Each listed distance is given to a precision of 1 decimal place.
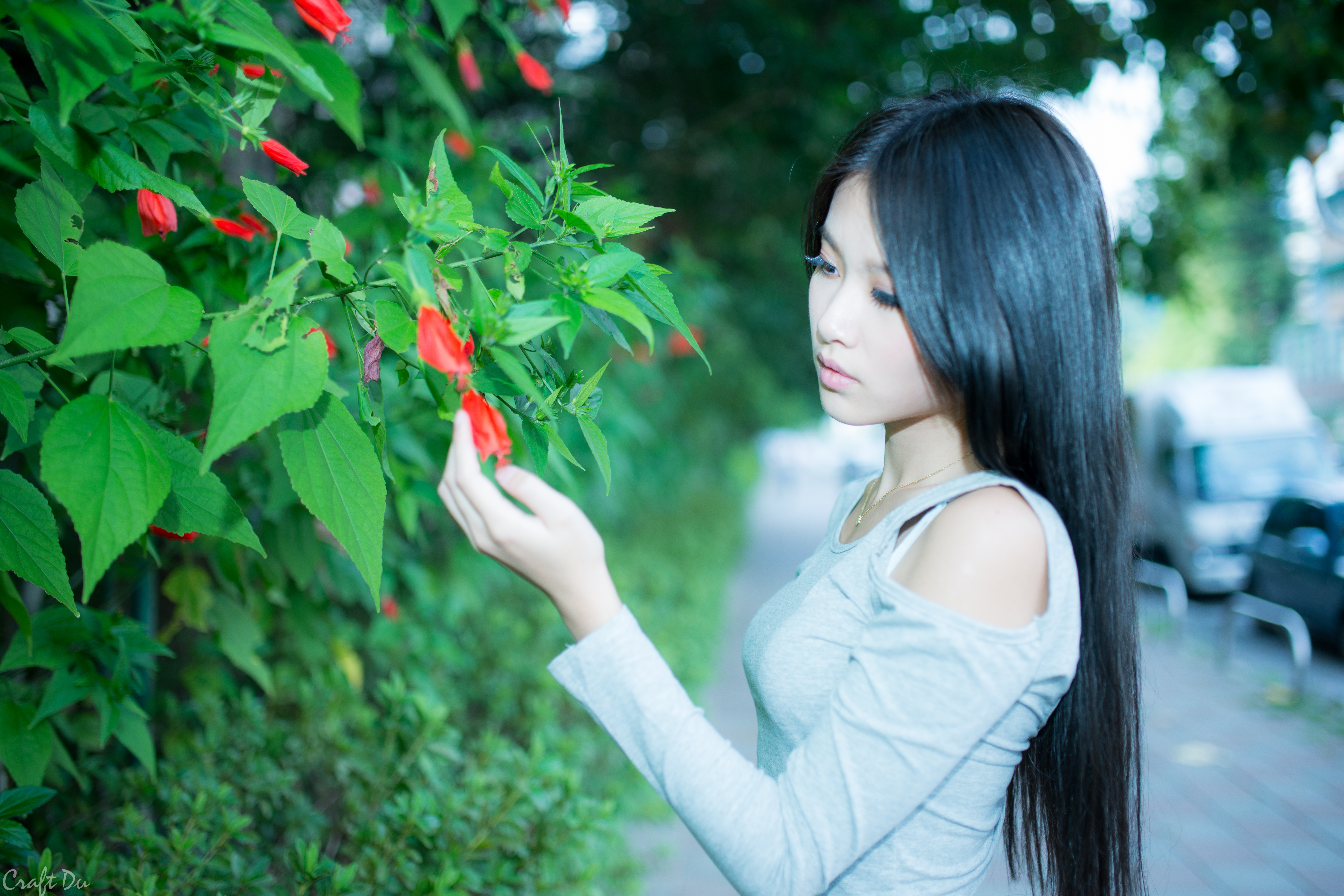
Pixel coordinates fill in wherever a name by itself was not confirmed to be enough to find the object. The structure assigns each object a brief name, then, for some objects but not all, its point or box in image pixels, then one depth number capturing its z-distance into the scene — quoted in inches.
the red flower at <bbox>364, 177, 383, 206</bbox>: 93.1
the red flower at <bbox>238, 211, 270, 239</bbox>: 49.1
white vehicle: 377.7
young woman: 32.7
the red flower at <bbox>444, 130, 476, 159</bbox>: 101.1
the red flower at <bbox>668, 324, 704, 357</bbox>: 208.1
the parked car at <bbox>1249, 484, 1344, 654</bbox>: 266.1
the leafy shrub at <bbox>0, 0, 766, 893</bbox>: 28.0
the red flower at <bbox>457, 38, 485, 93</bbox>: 76.9
